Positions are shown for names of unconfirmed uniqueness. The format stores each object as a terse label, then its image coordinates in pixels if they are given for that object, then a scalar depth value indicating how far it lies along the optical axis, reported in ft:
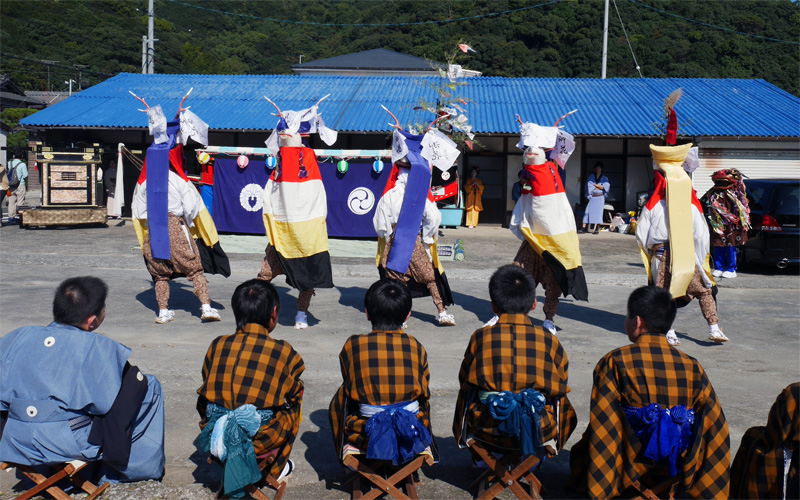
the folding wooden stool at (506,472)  11.00
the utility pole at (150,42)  81.71
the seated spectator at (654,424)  10.62
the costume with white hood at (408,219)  22.13
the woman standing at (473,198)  56.95
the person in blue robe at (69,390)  10.53
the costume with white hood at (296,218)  22.17
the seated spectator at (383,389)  10.88
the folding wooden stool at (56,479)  10.69
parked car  34.96
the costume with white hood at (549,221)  22.04
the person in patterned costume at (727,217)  33.24
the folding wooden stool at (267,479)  10.93
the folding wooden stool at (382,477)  10.90
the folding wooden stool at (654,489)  10.86
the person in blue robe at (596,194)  52.94
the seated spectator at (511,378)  11.11
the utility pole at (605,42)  82.33
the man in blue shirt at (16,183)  52.16
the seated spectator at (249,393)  10.64
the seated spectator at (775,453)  9.77
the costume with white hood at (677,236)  21.20
